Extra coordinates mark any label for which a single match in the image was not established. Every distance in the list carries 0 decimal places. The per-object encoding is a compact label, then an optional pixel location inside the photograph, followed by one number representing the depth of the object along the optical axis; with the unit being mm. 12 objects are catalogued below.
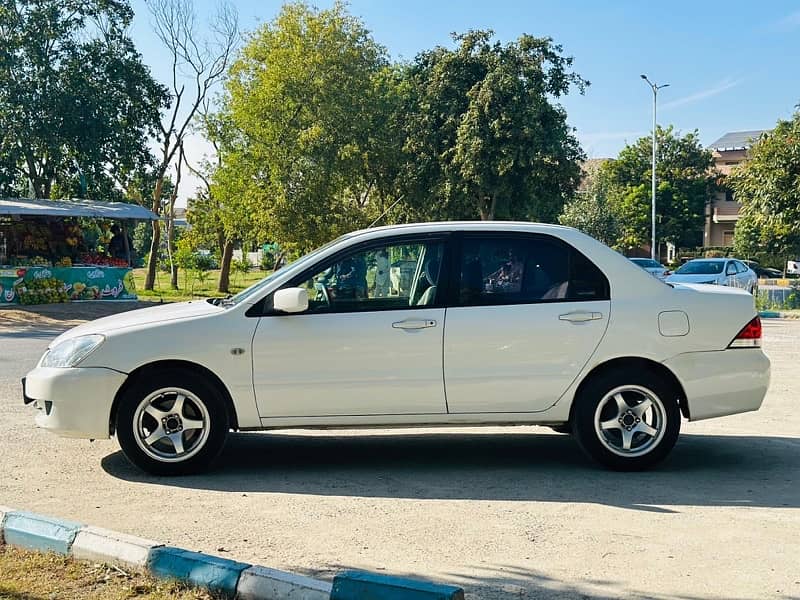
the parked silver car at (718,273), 29344
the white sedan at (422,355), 6383
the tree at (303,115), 32219
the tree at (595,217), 60469
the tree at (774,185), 27156
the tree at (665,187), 67188
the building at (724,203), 73881
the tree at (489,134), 36938
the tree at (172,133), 39531
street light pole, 52441
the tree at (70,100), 25828
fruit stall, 24250
